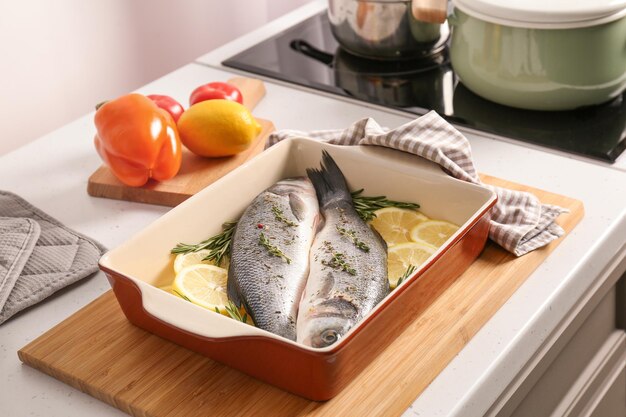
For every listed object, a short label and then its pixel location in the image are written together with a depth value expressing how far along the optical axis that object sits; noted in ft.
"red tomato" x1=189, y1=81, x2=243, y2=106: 5.19
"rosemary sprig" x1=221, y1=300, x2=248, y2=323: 4.01
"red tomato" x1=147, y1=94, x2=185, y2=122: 5.07
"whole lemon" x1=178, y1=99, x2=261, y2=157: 4.90
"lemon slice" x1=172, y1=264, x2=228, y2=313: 4.09
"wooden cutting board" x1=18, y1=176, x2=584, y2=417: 3.89
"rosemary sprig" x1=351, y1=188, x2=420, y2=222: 4.42
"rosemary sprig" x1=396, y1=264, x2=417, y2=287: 4.13
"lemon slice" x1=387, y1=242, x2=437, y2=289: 4.18
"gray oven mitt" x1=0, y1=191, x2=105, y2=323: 4.34
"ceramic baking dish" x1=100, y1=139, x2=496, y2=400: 3.83
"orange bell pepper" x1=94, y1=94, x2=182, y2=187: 4.74
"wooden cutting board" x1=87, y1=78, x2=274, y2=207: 4.81
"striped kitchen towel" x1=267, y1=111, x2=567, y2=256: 4.37
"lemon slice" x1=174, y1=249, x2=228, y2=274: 4.21
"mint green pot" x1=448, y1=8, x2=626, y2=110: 4.93
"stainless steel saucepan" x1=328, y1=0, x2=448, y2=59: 5.50
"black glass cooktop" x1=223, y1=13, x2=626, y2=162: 5.04
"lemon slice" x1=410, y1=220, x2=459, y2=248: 4.30
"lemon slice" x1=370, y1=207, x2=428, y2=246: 4.35
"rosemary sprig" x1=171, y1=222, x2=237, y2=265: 4.27
